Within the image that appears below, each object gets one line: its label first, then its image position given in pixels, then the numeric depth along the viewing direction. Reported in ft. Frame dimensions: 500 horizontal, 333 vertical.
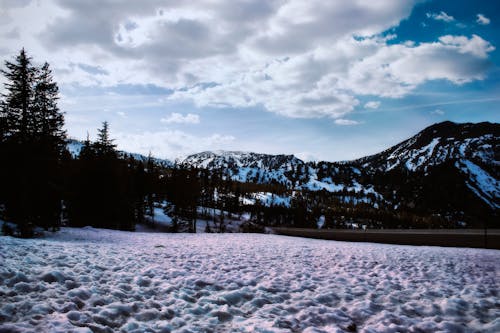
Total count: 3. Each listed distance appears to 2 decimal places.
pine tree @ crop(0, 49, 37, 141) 58.85
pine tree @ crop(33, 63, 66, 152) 63.41
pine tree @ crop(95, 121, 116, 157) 106.42
